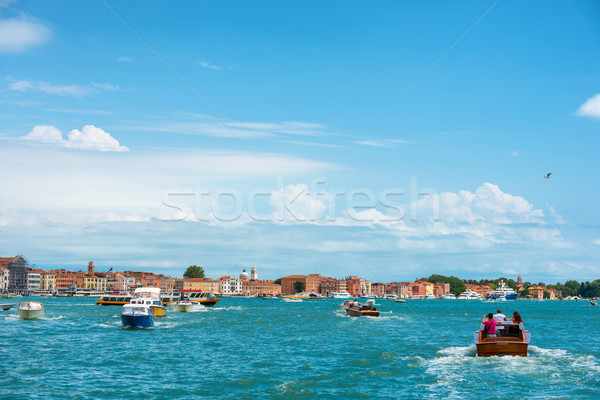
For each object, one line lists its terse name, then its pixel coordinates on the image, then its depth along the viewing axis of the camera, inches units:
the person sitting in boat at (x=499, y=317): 1419.7
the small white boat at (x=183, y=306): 3767.2
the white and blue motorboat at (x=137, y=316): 2181.3
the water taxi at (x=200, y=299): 4750.5
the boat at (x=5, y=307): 3529.3
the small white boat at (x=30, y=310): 2668.1
